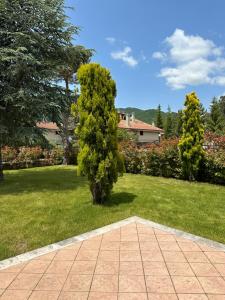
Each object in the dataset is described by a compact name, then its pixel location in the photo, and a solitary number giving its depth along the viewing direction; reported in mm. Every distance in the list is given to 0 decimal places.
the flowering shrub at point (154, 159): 10734
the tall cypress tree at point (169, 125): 50862
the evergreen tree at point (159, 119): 56612
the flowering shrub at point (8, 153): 14883
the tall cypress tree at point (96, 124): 6082
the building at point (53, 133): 30609
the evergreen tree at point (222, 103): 49750
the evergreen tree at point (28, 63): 9328
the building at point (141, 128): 38000
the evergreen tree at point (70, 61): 10695
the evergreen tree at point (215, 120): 38594
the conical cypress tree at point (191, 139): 9617
